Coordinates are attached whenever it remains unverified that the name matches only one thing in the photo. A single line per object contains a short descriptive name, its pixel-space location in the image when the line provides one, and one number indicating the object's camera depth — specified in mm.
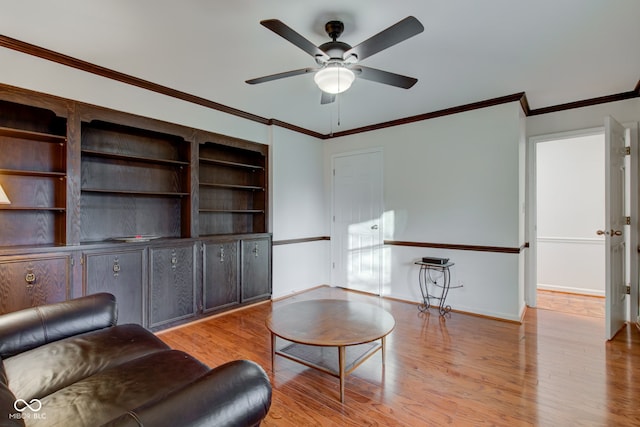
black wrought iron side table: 3670
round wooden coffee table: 1969
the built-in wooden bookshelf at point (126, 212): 2482
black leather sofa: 907
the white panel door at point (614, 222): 2811
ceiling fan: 1706
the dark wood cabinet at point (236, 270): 3482
